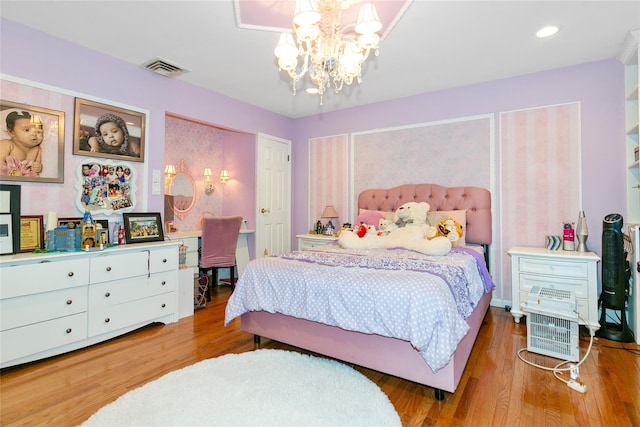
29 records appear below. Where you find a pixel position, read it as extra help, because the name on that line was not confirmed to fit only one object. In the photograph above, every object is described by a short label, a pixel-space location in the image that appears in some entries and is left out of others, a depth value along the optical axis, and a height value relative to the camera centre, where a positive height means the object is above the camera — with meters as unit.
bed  1.79 -0.57
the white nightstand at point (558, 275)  2.79 -0.51
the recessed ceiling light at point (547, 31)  2.59 +1.51
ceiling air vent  3.16 +1.50
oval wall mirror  4.67 +0.38
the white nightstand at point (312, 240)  4.31 -0.30
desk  3.99 -0.33
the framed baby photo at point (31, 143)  2.51 +0.60
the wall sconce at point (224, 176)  5.06 +0.64
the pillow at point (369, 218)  3.92 +0.00
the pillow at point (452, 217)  3.57 +0.01
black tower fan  2.70 -0.46
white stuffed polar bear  2.89 -0.20
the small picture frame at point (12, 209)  2.43 +0.06
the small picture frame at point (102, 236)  2.83 -0.17
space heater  2.31 -0.79
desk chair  3.90 -0.31
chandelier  1.92 +1.12
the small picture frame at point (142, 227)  3.12 -0.10
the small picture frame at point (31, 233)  2.53 -0.12
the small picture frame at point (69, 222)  2.72 -0.04
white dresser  2.22 -0.62
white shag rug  1.66 -1.02
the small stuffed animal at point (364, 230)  3.40 -0.13
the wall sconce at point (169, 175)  4.55 +0.59
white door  4.70 +0.32
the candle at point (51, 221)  2.65 -0.03
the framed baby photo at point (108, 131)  2.92 +0.81
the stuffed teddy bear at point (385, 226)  3.53 -0.09
